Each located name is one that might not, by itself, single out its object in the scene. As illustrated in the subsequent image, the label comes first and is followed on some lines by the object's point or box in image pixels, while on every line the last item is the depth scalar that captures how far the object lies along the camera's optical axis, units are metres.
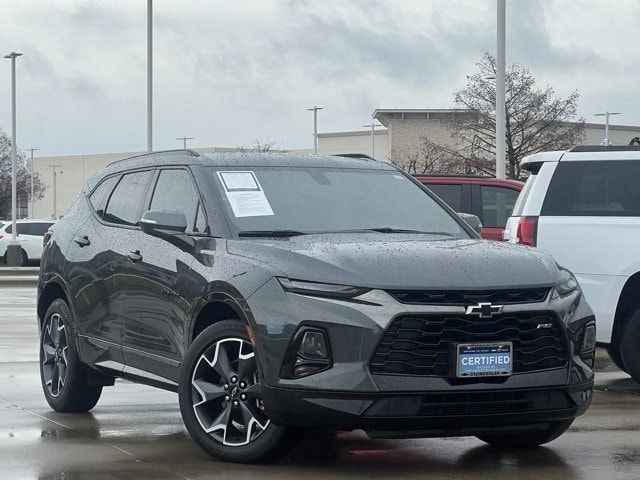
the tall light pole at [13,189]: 46.31
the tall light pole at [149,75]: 34.84
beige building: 78.69
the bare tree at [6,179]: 82.12
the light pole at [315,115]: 74.97
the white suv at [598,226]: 10.90
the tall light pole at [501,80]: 22.73
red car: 16.92
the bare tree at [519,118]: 49.50
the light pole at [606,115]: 69.85
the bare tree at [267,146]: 75.79
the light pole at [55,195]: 113.81
